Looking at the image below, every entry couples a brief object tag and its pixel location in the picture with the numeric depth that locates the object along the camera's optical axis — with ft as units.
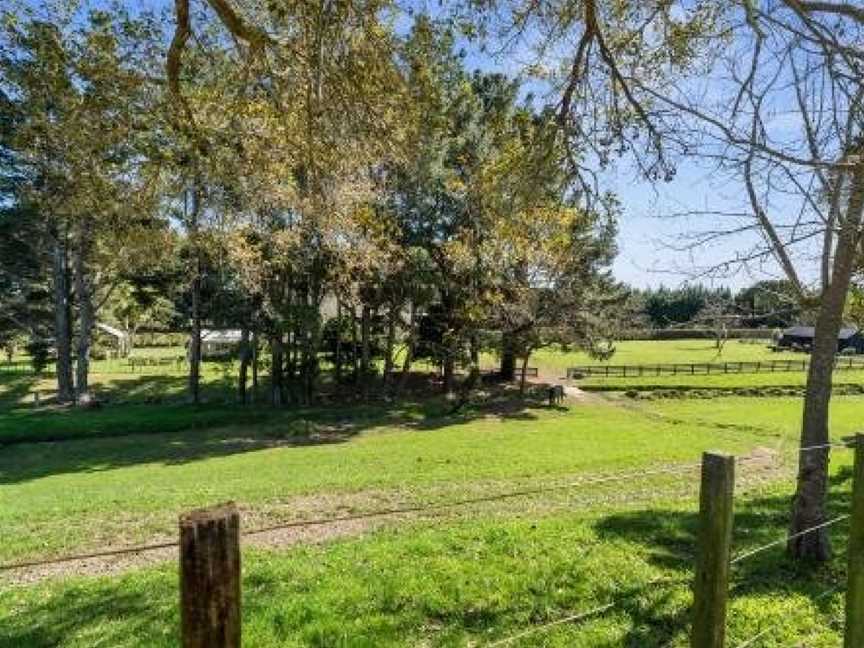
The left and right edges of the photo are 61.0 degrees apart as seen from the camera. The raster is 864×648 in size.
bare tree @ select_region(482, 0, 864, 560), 18.97
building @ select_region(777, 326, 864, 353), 213.05
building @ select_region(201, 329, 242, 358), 178.60
